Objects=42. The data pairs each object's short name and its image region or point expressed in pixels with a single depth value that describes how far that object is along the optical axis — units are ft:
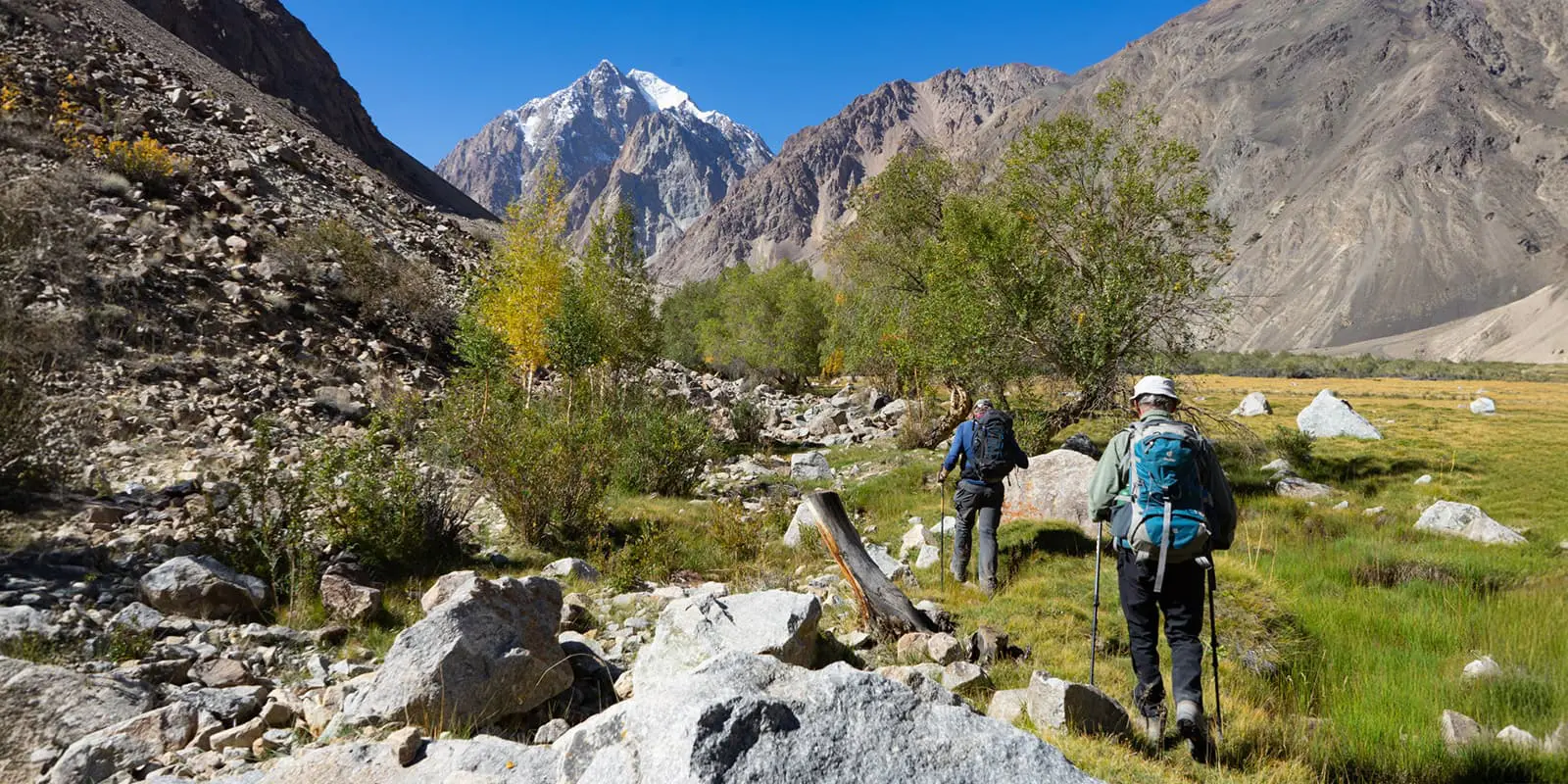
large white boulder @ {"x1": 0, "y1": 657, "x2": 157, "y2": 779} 12.33
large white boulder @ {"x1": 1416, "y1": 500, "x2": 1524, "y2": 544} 38.24
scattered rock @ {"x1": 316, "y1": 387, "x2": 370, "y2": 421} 48.39
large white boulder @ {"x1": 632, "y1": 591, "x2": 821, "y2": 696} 17.16
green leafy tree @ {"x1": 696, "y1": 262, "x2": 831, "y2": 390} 123.34
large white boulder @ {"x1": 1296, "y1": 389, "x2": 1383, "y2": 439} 77.30
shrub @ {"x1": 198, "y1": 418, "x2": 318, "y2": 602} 23.24
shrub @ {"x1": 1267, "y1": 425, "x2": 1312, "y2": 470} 58.80
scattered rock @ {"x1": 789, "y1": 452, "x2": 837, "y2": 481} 52.33
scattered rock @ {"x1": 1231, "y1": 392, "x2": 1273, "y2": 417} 102.32
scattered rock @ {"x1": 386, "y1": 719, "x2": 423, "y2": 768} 10.61
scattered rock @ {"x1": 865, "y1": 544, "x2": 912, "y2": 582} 28.90
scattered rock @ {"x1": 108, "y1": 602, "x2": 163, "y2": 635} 17.98
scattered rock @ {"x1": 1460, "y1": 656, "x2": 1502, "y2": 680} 19.76
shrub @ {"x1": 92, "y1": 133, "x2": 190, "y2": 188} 63.67
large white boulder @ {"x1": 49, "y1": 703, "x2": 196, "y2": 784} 11.61
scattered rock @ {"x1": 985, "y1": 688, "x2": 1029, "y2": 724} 14.84
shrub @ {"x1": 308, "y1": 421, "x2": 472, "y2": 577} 26.63
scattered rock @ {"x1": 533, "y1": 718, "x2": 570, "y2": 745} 14.49
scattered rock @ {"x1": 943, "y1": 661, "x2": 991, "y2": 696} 17.21
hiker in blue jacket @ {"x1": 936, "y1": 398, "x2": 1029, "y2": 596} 27.43
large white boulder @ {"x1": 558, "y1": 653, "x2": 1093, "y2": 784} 8.10
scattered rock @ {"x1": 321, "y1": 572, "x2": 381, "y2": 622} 21.54
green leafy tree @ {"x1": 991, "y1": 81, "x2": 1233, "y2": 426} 50.52
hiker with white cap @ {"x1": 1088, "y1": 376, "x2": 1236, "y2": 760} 14.52
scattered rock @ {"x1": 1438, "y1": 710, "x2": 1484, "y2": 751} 15.43
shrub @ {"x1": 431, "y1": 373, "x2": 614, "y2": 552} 32.19
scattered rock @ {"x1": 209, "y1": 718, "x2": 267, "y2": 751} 13.05
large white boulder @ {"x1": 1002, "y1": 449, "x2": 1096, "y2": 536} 34.37
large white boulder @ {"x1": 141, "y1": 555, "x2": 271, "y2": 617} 19.83
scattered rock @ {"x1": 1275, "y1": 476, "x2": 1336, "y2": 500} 48.37
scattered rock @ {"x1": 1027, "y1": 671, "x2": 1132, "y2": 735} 14.03
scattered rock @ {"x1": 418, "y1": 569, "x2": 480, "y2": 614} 20.70
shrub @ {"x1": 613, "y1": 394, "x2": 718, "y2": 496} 45.19
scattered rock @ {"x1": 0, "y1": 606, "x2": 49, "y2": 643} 16.47
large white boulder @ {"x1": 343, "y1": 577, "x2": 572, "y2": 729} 13.89
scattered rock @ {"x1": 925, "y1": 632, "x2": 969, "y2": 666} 19.49
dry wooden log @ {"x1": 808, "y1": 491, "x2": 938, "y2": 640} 21.58
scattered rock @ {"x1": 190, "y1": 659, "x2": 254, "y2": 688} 16.20
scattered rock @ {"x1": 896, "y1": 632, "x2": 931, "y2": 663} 19.83
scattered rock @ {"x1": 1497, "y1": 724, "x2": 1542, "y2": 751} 15.21
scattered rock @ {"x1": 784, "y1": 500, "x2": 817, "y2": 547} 33.91
